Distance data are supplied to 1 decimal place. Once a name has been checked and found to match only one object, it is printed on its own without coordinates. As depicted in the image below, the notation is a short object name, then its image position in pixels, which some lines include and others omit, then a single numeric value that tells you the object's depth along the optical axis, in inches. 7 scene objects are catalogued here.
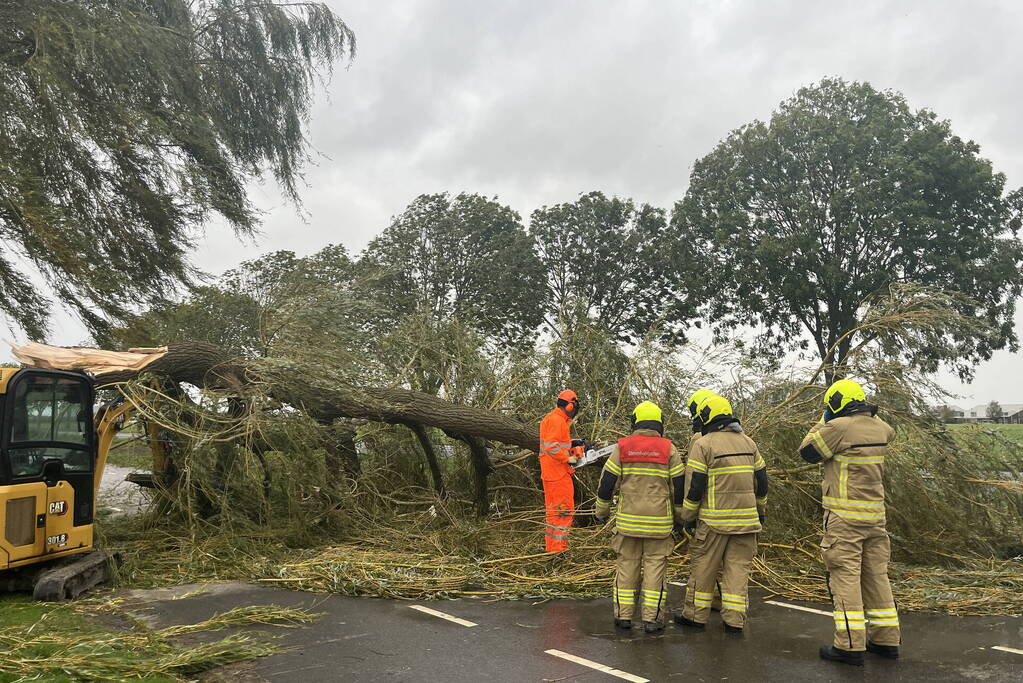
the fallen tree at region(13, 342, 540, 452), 318.0
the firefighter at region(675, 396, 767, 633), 223.1
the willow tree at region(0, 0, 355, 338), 392.5
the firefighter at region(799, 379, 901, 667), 199.2
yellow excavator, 250.2
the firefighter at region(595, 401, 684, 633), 228.2
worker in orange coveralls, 320.8
